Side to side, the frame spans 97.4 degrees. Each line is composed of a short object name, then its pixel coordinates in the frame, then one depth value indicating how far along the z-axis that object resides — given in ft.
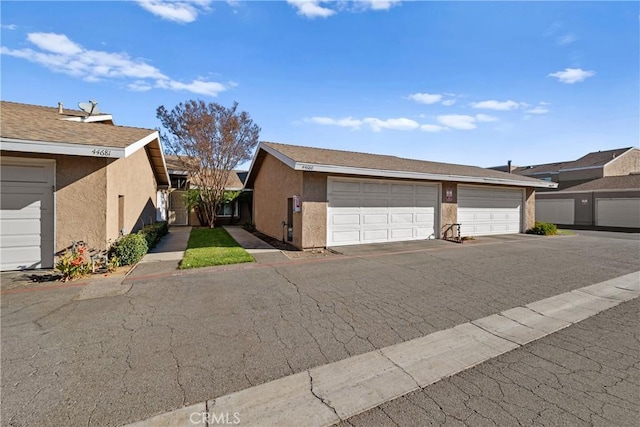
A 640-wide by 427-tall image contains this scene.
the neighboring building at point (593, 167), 89.81
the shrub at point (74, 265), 20.51
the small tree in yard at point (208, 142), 66.95
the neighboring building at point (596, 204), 67.15
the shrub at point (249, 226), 59.02
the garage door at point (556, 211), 78.59
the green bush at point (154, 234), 32.60
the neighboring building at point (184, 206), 69.67
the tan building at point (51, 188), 21.80
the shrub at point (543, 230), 50.98
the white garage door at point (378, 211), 35.81
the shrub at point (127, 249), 24.43
